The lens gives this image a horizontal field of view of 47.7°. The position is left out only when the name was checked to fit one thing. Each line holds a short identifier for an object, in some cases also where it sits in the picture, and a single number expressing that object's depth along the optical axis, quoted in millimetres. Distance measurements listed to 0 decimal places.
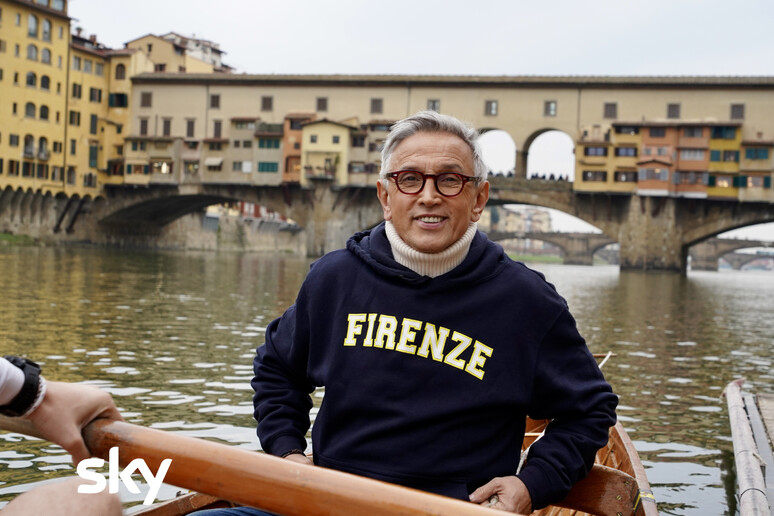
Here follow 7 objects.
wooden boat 1577
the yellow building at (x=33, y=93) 44750
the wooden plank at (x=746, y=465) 3510
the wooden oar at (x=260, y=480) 1578
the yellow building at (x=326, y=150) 46469
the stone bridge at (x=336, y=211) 43000
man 2295
